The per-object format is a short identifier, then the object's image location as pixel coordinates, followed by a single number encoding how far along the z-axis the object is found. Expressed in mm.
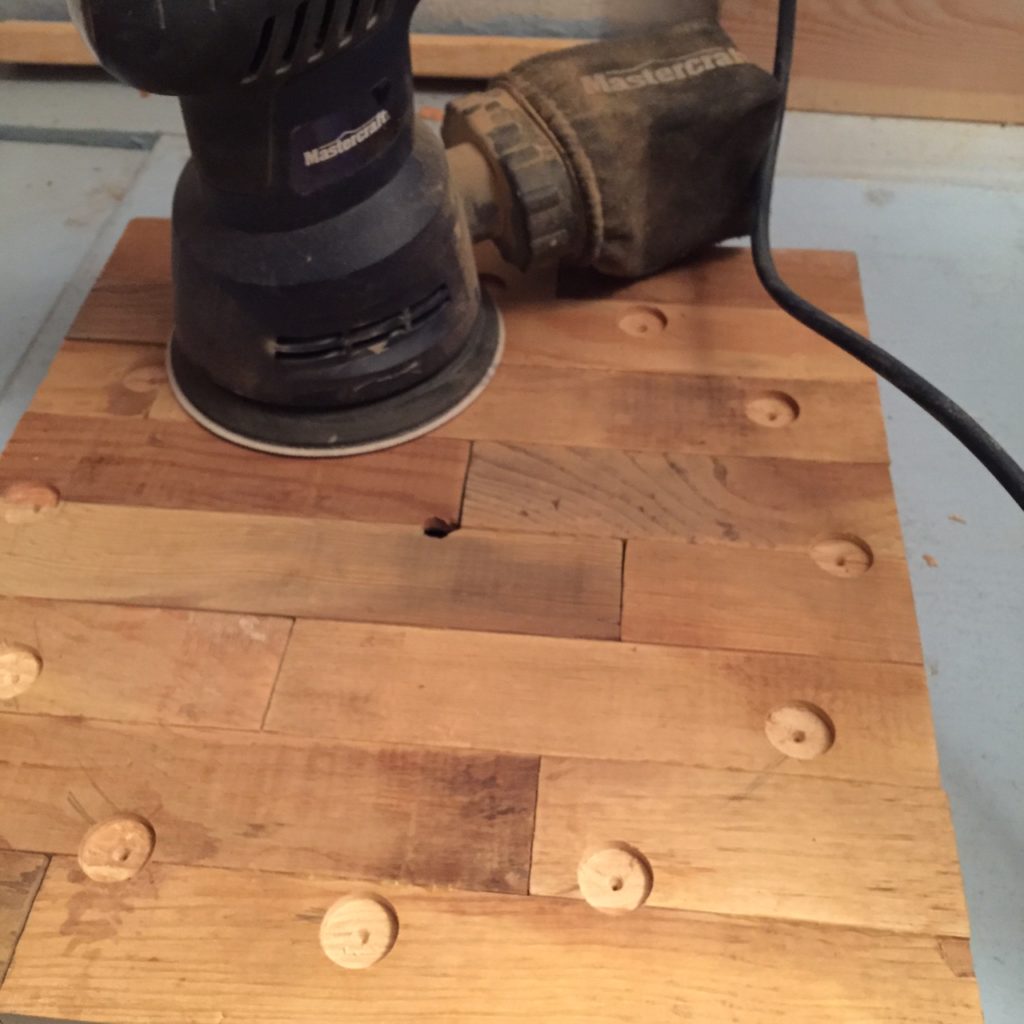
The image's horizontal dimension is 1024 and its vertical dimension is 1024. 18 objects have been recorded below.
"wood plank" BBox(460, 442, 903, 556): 510
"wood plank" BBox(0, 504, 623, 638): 480
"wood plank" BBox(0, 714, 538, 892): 406
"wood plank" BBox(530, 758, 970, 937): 394
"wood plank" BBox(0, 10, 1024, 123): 818
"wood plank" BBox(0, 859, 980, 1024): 370
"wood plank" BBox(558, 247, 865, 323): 632
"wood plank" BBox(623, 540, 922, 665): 466
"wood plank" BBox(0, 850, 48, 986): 386
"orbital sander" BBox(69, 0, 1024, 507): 418
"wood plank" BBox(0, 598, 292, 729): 448
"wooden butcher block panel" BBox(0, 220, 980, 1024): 381
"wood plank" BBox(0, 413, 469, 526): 524
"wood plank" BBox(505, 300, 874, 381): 590
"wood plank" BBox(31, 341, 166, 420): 573
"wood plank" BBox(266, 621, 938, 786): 433
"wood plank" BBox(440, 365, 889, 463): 550
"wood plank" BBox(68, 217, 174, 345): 615
